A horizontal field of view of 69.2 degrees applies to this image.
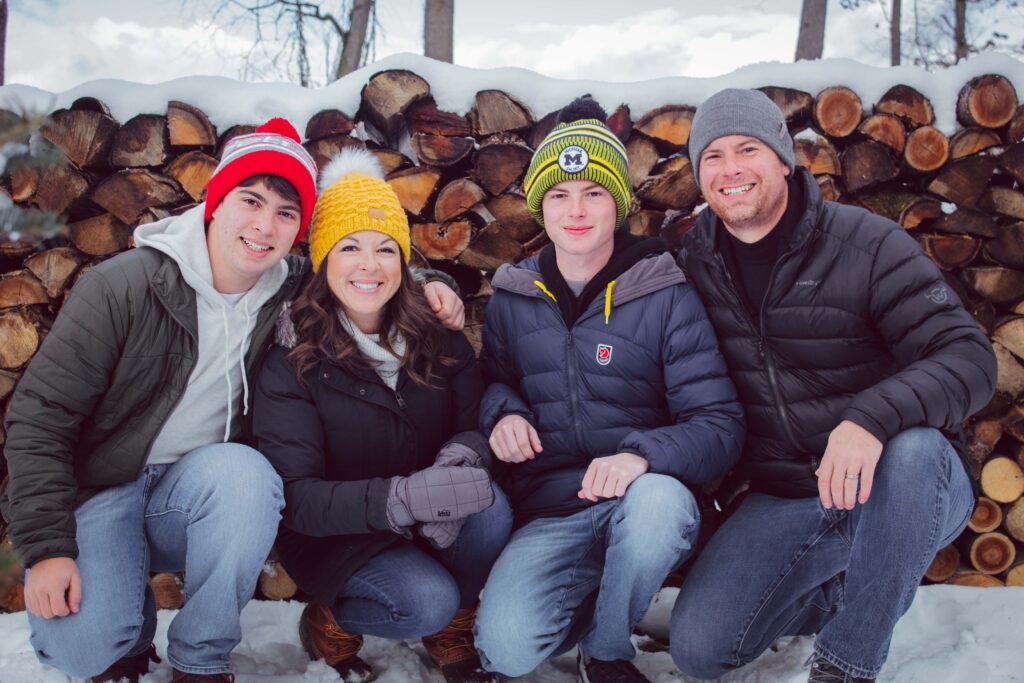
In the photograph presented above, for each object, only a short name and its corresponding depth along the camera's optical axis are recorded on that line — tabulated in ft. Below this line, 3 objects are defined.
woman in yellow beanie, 6.69
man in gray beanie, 6.17
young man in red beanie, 6.24
